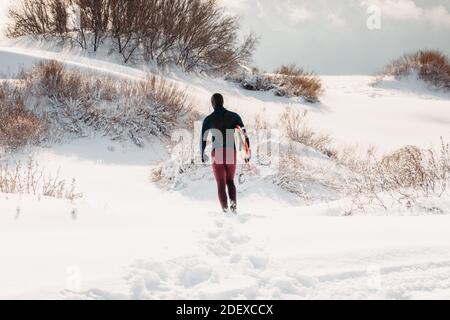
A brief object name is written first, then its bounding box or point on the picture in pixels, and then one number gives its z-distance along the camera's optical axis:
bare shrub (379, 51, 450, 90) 23.59
